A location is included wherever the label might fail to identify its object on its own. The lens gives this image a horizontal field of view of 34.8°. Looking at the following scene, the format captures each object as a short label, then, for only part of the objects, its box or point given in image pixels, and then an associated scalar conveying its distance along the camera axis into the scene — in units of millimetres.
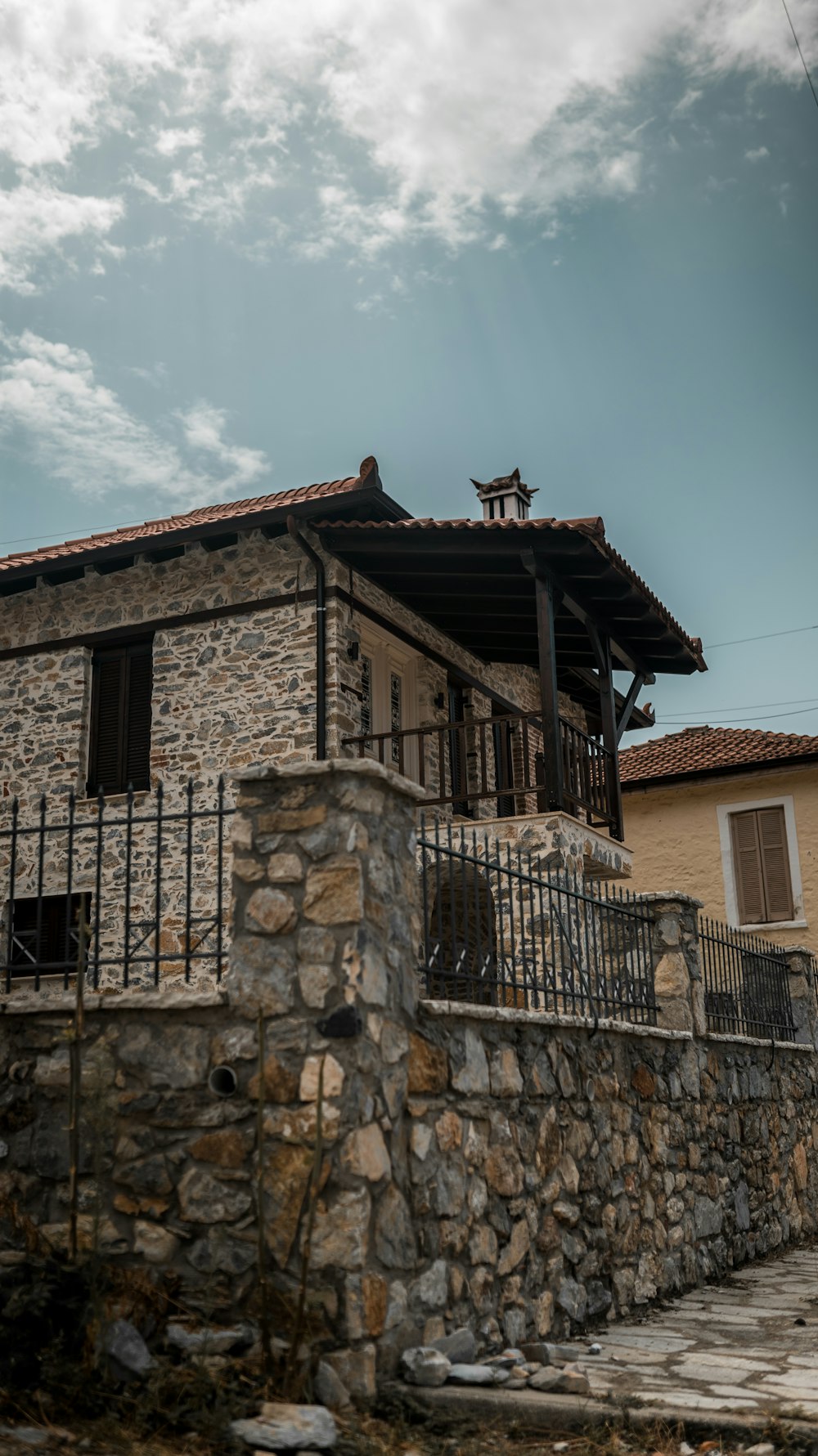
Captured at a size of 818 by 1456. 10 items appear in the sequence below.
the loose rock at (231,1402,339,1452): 4086
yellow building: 17891
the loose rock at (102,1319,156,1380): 4543
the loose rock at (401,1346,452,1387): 4711
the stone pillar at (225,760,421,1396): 4648
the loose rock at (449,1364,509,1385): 4797
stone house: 11945
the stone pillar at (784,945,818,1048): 11773
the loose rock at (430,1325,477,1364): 4992
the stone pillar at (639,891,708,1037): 8578
